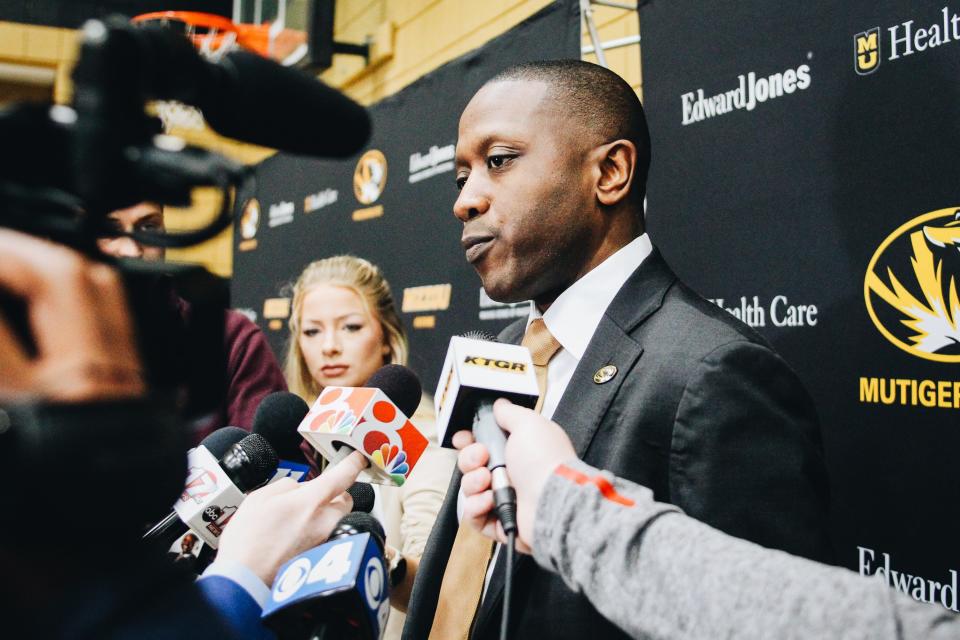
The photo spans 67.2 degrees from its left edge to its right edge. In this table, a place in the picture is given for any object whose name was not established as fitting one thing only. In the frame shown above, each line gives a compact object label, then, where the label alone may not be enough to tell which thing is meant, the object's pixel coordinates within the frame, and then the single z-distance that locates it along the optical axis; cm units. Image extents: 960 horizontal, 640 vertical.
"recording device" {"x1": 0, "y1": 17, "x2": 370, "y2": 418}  34
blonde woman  229
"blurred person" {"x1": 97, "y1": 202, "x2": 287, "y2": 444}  220
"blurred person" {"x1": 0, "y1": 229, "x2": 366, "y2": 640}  31
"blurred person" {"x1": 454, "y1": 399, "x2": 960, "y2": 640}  52
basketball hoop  362
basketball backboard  401
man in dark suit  87
